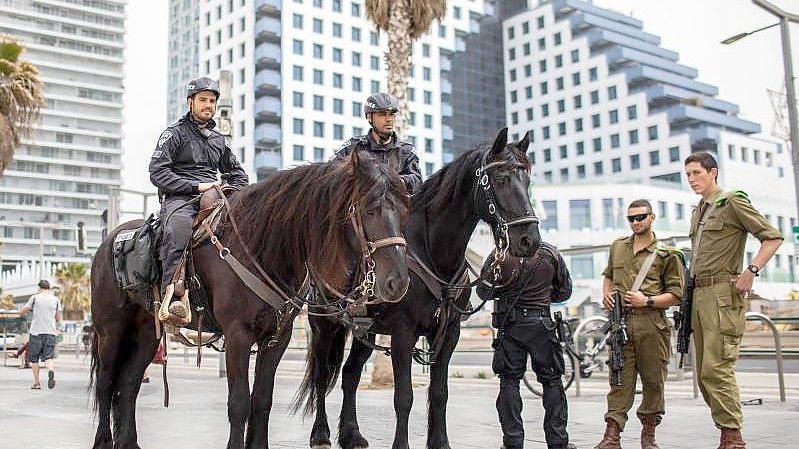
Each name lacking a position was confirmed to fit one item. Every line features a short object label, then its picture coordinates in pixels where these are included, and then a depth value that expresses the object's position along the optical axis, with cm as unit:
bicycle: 1277
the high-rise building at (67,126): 11775
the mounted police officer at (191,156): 634
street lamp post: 1498
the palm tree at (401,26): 1694
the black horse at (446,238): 611
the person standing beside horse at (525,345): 675
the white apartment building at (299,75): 8269
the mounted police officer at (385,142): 721
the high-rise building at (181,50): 10812
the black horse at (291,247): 528
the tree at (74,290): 6844
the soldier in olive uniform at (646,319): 703
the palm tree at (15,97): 2514
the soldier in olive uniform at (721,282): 643
